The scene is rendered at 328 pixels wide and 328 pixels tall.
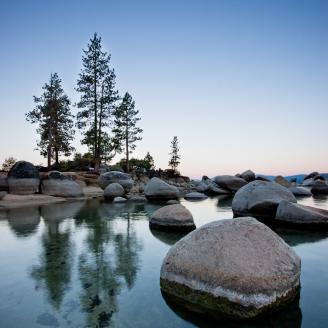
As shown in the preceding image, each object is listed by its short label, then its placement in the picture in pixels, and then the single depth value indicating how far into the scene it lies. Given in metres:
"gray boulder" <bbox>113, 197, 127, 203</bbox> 18.14
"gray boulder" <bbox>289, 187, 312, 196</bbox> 24.08
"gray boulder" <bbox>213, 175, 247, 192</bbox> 27.94
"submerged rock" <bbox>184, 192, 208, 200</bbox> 22.25
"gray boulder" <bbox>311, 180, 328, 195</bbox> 28.34
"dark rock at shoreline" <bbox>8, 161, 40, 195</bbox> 18.12
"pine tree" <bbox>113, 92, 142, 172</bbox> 43.47
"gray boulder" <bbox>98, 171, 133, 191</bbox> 23.00
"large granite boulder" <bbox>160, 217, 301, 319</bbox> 3.57
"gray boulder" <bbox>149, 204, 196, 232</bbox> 8.95
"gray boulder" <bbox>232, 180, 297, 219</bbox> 10.79
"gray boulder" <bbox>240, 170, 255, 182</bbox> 29.89
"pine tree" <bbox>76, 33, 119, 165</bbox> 32.41
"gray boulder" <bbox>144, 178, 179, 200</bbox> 18.88
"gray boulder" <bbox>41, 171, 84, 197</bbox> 19.66
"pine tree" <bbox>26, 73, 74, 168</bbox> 36.09
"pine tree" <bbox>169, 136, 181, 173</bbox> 65.25
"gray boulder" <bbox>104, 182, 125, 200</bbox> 20.23
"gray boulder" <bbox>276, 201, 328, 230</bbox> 9.29
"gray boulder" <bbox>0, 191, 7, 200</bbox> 16.49
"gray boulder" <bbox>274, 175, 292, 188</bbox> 28.69
